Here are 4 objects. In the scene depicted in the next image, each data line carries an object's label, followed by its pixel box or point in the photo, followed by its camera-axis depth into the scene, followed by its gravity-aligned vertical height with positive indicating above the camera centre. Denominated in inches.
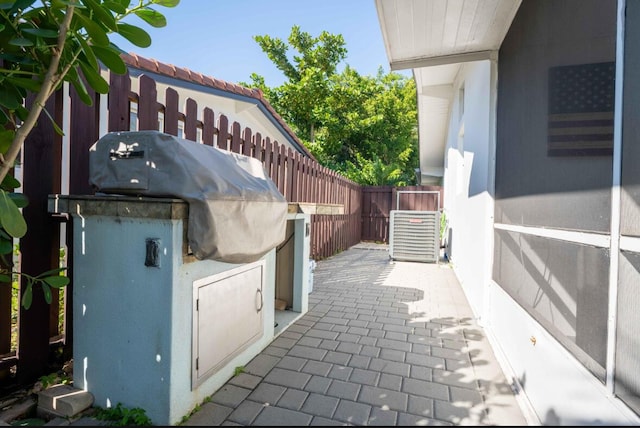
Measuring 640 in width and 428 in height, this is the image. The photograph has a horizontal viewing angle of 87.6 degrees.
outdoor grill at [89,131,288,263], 75.7 +5.5
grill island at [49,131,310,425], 75.9 -13.6
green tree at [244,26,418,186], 655.1 +222.7
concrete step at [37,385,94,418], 78.0 -47.1
